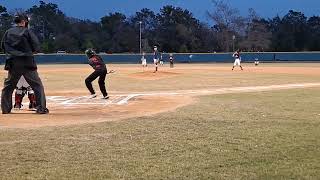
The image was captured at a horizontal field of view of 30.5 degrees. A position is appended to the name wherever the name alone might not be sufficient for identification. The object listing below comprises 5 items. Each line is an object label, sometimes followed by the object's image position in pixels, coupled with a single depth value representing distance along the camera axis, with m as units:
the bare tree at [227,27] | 102.81
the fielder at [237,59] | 47.34
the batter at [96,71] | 16.64
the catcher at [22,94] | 12.61
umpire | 10.91
